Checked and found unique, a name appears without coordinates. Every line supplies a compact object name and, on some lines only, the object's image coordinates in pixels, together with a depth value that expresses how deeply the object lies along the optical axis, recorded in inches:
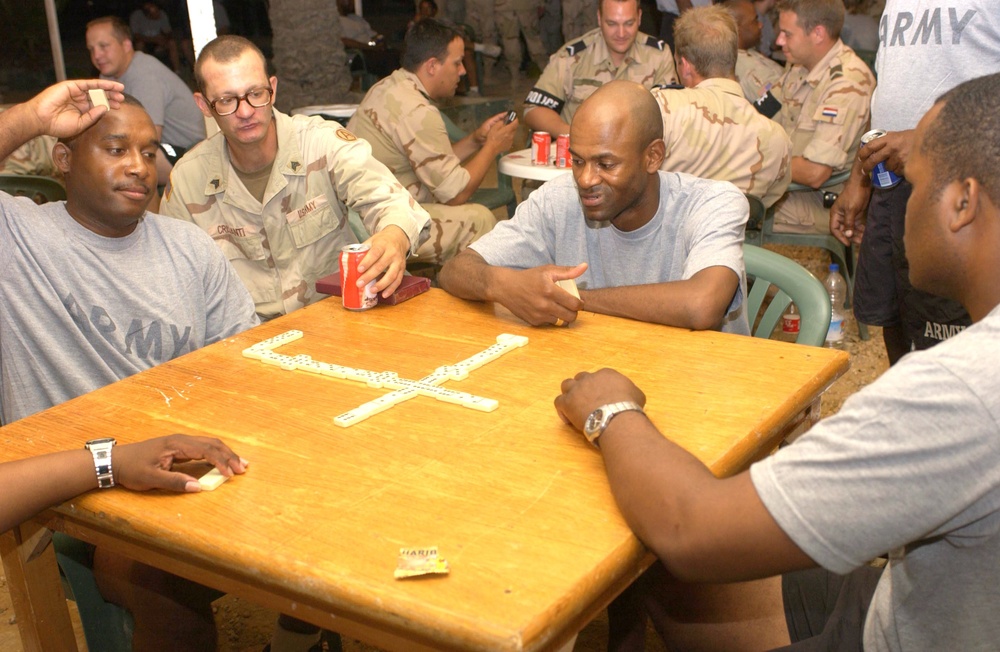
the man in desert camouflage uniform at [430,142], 195.3
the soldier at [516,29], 541.6
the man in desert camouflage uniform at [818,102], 202.4
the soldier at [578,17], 529.0
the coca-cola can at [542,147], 193.3
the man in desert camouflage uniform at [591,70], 244.7
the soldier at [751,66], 257.0
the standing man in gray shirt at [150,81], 244.7
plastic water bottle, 208.9
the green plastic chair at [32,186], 195.3
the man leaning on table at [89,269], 91.9
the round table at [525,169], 185.5
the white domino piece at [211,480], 63.0
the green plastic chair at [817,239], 203.0
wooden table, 51.4
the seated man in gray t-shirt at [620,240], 92.0
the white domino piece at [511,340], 87.7
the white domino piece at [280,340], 89.4
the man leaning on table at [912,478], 47.5
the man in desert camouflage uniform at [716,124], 172.2
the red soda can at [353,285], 98.0
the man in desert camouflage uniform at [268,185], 125.0
